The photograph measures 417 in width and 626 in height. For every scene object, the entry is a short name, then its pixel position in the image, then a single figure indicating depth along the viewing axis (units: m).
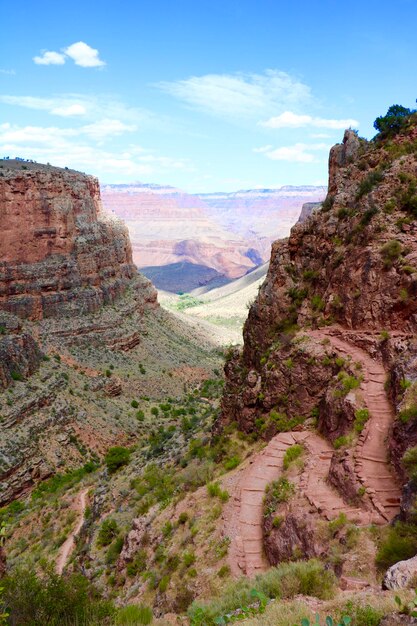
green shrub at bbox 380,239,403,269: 18.30
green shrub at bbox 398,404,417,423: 13.03
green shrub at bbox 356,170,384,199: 21.15
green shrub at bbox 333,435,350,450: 14.81
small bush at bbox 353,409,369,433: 15.01
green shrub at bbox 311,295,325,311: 20.83
